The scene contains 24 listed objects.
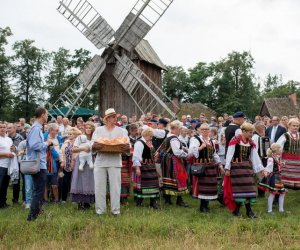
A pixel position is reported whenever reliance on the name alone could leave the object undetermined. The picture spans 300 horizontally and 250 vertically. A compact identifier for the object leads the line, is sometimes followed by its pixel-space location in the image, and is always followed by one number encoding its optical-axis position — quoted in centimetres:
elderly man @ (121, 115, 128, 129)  1371
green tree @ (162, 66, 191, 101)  5918
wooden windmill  2106
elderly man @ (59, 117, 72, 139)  1246
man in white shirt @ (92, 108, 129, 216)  812
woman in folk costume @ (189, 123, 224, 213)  861
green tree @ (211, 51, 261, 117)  5403
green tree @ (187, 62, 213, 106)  5588
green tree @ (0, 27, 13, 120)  4347
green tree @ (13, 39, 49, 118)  4541
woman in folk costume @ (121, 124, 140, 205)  973
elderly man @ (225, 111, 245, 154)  855
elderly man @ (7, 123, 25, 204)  1110
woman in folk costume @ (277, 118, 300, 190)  939
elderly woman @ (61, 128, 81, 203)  945
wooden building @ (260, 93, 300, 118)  4978
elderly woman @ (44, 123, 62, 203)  966
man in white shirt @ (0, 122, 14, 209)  929
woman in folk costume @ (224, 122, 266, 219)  799
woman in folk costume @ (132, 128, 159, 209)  911
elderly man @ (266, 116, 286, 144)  1177
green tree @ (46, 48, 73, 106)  4959
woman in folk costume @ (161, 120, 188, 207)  918
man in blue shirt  752
